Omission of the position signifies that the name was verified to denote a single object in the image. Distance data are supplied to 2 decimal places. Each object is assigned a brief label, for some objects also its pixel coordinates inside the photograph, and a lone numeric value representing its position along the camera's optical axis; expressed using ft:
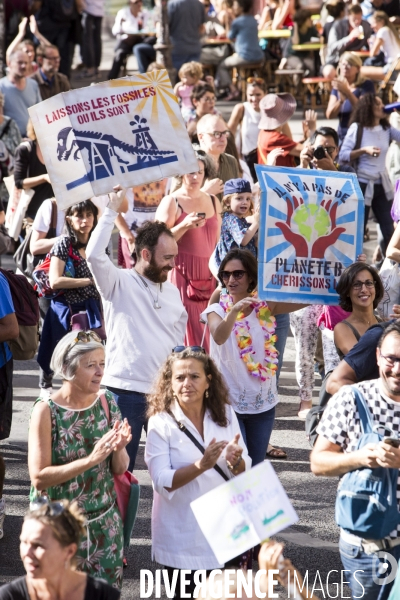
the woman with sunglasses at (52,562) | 23.69
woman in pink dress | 50.39
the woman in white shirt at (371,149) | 68.90
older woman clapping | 29.07
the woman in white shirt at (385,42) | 116.17
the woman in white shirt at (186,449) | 28.50
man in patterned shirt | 26.28
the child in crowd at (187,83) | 80.06
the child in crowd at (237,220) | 48.00
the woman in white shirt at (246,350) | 37.71
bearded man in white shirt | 35.54
